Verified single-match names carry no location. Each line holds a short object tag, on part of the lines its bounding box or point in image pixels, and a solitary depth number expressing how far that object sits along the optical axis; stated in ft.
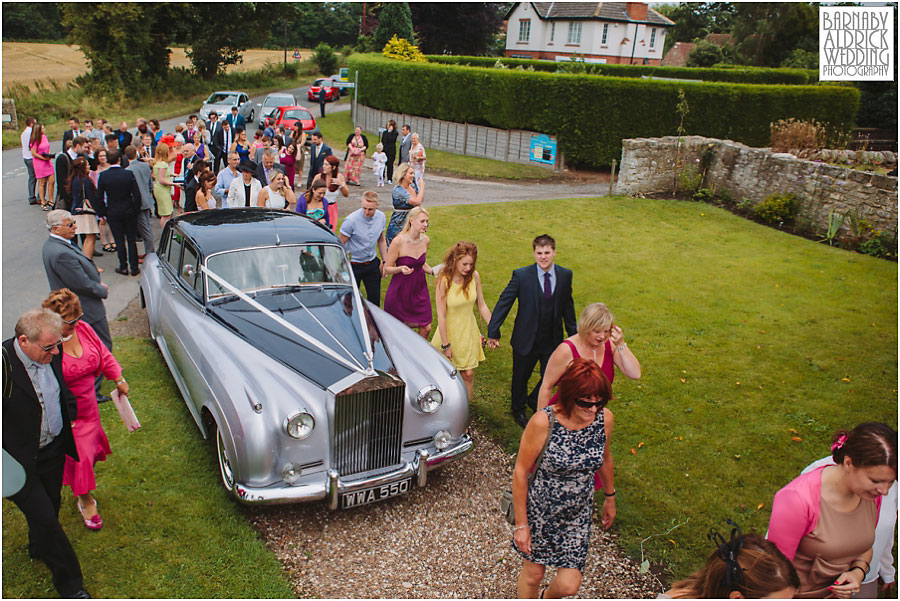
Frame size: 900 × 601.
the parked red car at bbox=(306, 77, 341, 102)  130.10
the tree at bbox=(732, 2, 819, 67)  138.92
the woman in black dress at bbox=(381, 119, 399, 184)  60.90
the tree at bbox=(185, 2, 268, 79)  138.62
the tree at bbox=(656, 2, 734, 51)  233.14
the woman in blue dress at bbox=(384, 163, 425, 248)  30.91
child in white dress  60.13
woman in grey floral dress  11.21
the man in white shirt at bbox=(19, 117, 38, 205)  46.92
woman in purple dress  23.32
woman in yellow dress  20.21
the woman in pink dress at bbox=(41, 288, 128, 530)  14.66
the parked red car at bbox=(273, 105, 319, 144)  79.76
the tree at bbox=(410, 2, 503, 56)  145.18
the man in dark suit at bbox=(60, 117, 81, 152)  47.93
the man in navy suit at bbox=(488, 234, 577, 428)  19.44
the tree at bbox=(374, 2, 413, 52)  124.57
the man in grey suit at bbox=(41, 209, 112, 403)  19.69
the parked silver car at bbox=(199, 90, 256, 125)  92.40
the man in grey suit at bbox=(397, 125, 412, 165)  55.79
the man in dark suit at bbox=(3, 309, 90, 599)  12.47
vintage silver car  15.83
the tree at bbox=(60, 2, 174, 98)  111.34
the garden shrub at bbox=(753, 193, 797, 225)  50.16
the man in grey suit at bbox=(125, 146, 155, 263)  33.04
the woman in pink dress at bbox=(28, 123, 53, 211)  44.06
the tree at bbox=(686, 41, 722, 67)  163.94
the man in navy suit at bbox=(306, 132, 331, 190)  46.29
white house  169.89
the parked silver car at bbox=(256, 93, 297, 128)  91.39
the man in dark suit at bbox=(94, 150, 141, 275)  31.91
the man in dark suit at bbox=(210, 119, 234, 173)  52.70
